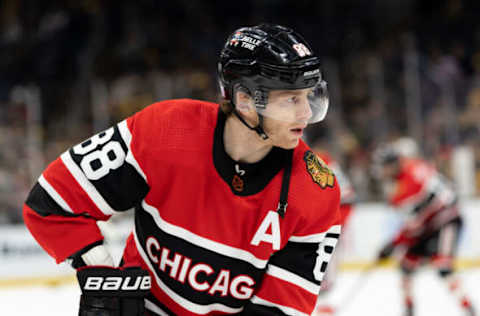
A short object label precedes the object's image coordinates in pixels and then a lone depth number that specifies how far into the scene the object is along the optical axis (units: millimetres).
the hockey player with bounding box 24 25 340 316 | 3167
